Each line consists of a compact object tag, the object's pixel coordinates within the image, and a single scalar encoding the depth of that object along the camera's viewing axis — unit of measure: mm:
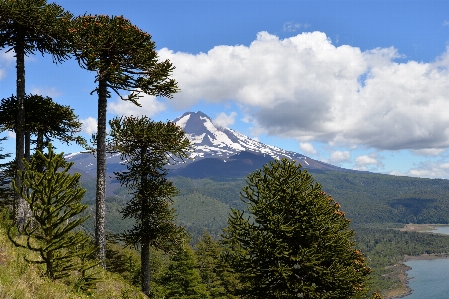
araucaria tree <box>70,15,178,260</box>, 14688
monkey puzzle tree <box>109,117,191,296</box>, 19344
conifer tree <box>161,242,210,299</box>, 36500
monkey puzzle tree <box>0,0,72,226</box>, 14227
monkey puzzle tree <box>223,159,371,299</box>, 13883
